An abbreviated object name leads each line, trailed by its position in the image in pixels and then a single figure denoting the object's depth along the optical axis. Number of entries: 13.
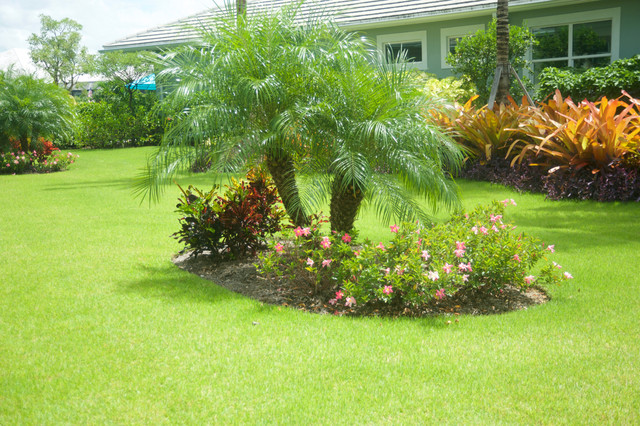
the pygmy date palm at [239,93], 5.11
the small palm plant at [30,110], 15.23
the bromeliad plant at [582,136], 8.70
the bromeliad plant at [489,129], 10.94
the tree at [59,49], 57.53
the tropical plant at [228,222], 5.79
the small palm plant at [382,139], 4.91
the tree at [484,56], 14.36
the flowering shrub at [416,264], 4.29
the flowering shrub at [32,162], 15.97
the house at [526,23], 14.83
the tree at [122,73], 22.77
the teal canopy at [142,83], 23.36
